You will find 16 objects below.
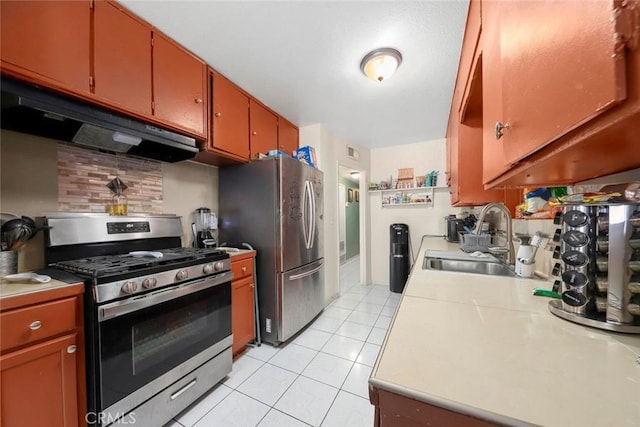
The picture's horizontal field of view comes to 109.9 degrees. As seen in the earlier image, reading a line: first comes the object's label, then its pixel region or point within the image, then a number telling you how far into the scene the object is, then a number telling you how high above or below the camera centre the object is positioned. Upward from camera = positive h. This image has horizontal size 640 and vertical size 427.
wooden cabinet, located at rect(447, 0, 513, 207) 1.35 +0.55
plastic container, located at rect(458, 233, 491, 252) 1.78 -0.27
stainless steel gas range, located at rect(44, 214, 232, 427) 1.01 -0.55
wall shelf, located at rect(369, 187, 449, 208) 3.46 +0.22
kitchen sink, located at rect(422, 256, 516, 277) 1.45 -0.40
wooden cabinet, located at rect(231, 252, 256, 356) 1.79 -0.76
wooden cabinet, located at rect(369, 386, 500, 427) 0.38 -0.37
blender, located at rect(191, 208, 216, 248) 2.00 -0.14
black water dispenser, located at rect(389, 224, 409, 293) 3.40 -0.73
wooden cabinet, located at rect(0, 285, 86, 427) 0.82 -0.58
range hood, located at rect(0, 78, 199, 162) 0.98 +0.46
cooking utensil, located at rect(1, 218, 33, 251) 1.07 -0.09
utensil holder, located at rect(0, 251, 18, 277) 1.04 -0.23
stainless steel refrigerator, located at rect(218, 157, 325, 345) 2.00 -0.17
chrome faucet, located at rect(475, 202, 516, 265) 1.40 -0.17
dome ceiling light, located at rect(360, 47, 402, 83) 1.55 +1.06
